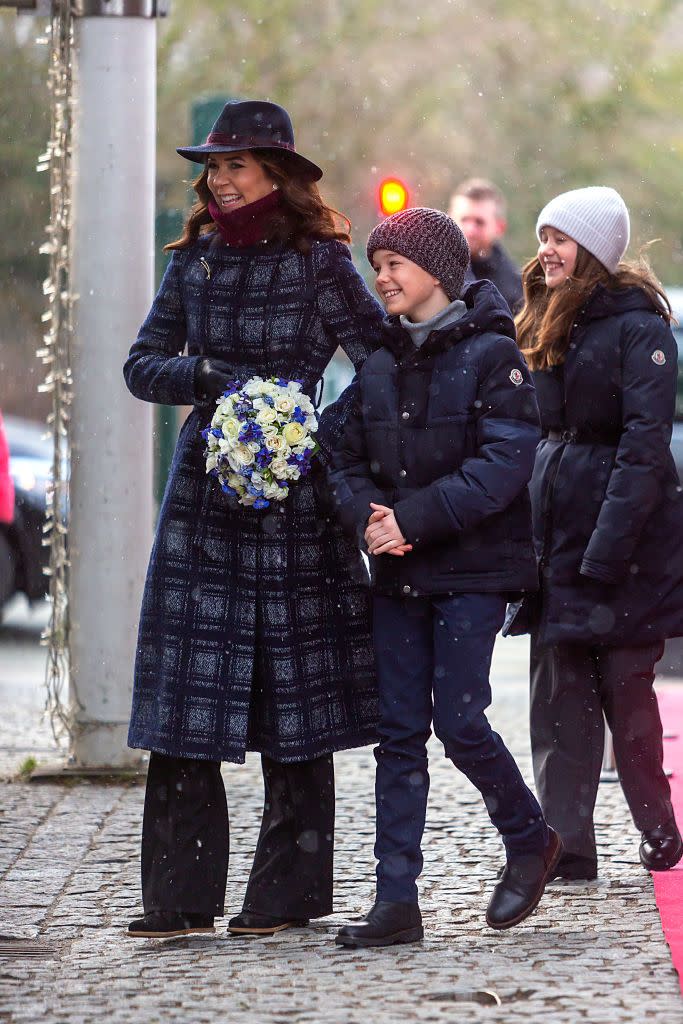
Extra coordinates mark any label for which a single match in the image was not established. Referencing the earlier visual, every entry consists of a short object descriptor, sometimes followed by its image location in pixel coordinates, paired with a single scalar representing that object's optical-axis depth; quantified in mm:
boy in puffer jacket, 9805
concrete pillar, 14445
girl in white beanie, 10945
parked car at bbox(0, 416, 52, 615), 25344
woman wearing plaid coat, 10164
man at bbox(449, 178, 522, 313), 14711
